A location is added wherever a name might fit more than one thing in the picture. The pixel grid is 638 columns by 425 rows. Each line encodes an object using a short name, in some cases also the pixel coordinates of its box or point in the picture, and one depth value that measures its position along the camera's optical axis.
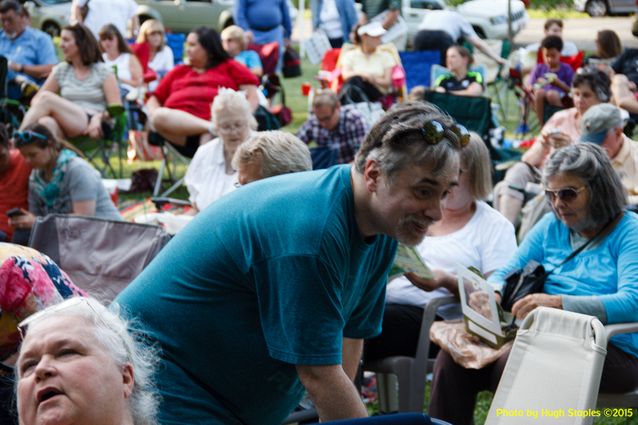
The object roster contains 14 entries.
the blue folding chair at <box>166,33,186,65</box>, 15.80
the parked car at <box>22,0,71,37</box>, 21.38
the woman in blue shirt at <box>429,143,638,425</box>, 3.85
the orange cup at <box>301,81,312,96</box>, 11.12
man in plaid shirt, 8.23
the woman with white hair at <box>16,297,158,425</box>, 2.18
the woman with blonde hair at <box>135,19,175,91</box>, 12.87
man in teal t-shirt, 2.25
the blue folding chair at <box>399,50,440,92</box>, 12.99
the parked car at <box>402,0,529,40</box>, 20.20
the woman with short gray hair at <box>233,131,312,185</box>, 3.76
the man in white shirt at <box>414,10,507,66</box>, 13.32
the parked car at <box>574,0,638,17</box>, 27.62
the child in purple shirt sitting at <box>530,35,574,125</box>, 10.73
